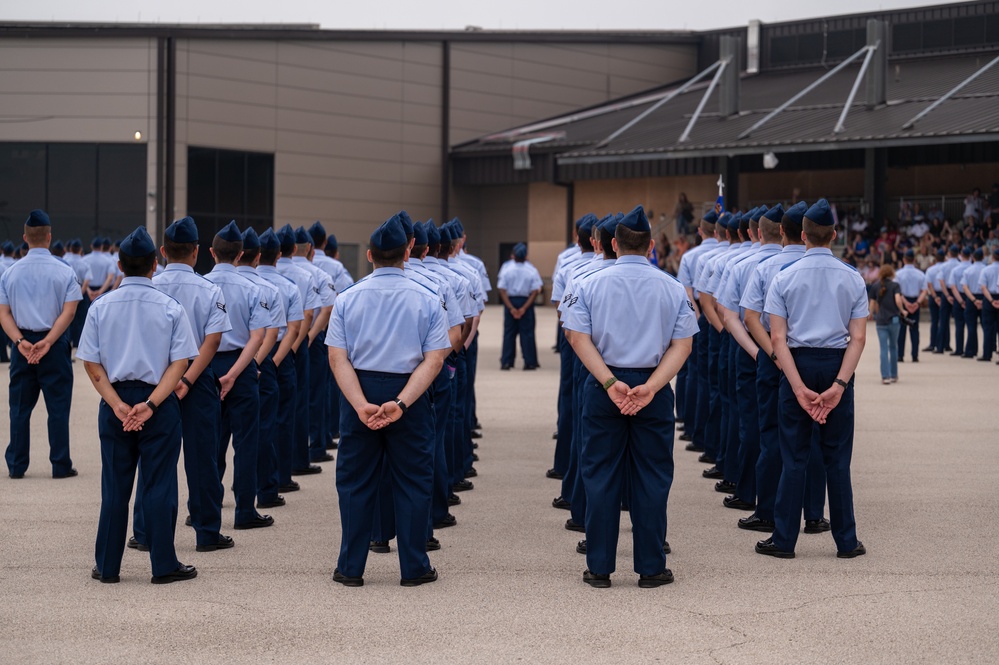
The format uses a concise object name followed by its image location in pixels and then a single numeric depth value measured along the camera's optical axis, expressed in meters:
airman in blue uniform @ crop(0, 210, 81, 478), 10.22
